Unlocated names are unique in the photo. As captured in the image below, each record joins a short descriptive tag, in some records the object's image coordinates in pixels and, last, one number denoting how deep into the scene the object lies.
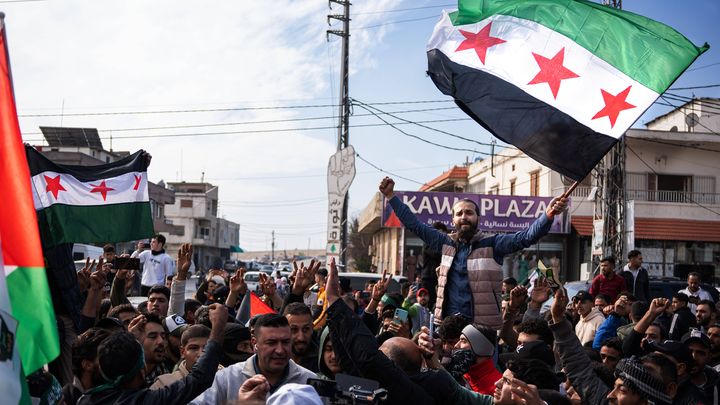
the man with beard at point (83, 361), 4.72
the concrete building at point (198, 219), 94.69
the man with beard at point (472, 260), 6.34
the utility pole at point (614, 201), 19.61
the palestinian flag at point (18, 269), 2.78
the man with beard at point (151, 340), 5.62
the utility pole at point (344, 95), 22.33
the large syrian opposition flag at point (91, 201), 7.67
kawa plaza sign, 27.61
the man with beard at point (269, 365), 4.36
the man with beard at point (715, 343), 7.56
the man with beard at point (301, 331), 5.39
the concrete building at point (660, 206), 30.84
